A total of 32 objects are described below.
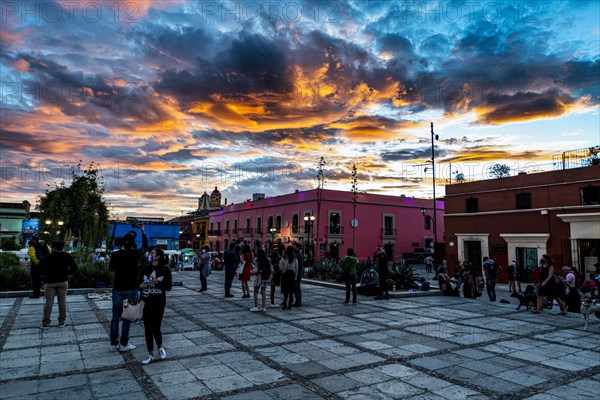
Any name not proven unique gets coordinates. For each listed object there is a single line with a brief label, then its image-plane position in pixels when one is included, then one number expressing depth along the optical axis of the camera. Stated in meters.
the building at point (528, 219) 18.07
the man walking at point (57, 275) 7.14
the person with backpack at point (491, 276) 12.92
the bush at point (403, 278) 14.48
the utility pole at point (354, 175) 26.50
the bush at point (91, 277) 12.69
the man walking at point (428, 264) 29.78
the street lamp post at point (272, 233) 37.00
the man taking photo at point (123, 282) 5.85
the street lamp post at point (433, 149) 26.41
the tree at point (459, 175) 31.98
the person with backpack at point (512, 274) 15.12
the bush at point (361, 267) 15.80
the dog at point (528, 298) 10.81
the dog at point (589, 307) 8.27
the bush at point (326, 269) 16.89
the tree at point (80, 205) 26.16
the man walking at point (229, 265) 11.77
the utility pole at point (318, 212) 33.52
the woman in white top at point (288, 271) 9.84
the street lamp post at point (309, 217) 26.41
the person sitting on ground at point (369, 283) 12.79
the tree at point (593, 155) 19.16
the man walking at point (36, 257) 10.11
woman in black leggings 5.20
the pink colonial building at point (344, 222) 36.50
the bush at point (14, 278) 11.30
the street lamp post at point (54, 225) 25.44
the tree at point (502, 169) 33.19
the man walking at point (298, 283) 10.28
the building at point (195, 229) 60.06
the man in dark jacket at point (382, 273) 11.88
